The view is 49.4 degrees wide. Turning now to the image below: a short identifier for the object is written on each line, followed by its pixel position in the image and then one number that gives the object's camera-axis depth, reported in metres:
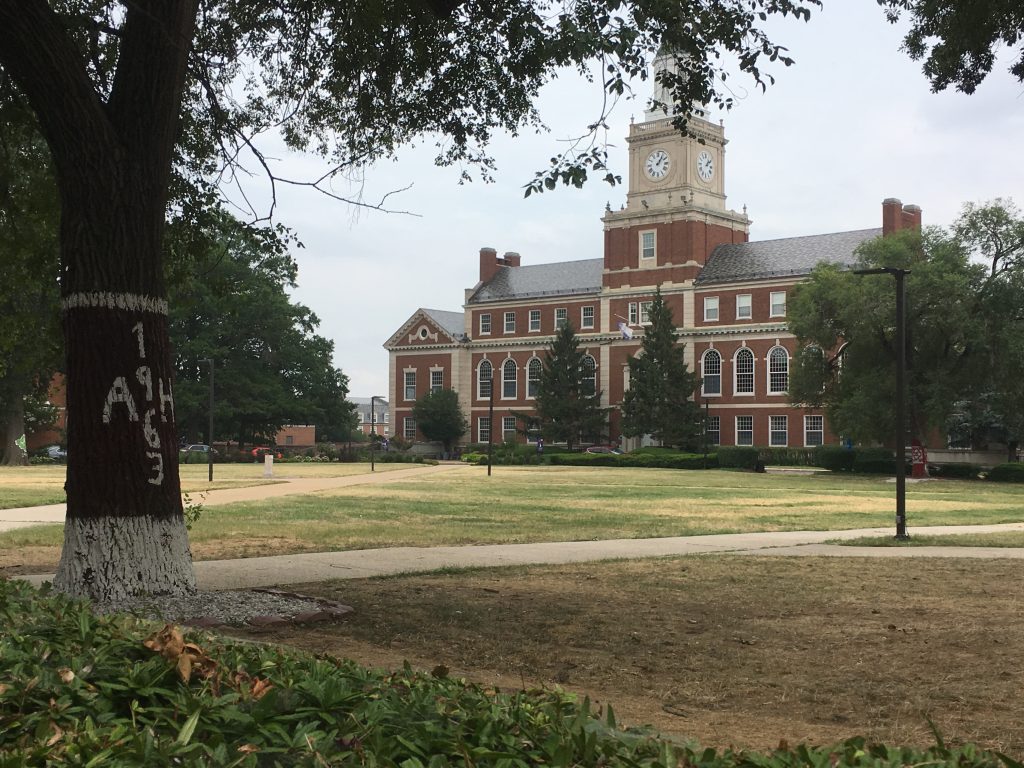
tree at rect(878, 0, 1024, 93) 9.98
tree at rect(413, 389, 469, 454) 91.56
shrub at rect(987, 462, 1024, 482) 52.66
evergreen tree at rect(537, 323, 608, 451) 82.75
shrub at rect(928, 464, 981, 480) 55.97
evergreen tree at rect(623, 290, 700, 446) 76.56
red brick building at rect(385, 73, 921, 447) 78.94
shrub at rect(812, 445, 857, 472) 62.59
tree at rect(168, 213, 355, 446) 77.56
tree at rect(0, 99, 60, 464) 11.41
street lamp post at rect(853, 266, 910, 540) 18.47
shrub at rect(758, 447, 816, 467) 73.69
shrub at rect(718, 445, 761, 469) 68.12
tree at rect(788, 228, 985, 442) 51.25
